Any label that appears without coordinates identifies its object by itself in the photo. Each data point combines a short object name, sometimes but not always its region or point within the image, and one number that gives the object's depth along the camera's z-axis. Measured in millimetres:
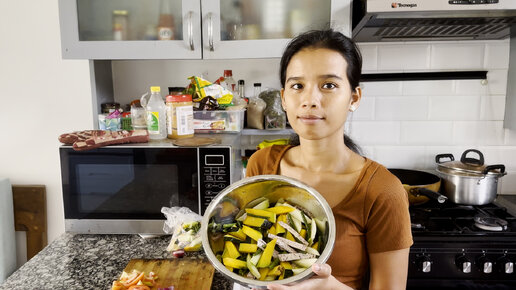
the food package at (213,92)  1683
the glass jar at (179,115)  1565
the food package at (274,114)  1816
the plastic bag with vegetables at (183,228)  1361
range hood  1368
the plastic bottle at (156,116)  1608
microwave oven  1435
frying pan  1536
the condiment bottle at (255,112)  1816
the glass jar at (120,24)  1655
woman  888
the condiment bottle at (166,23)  1613
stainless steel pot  1647
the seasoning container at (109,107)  1755
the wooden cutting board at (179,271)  1120
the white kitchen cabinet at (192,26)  1564
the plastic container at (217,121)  1686
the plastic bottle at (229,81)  1808
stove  1433
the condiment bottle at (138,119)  1712
